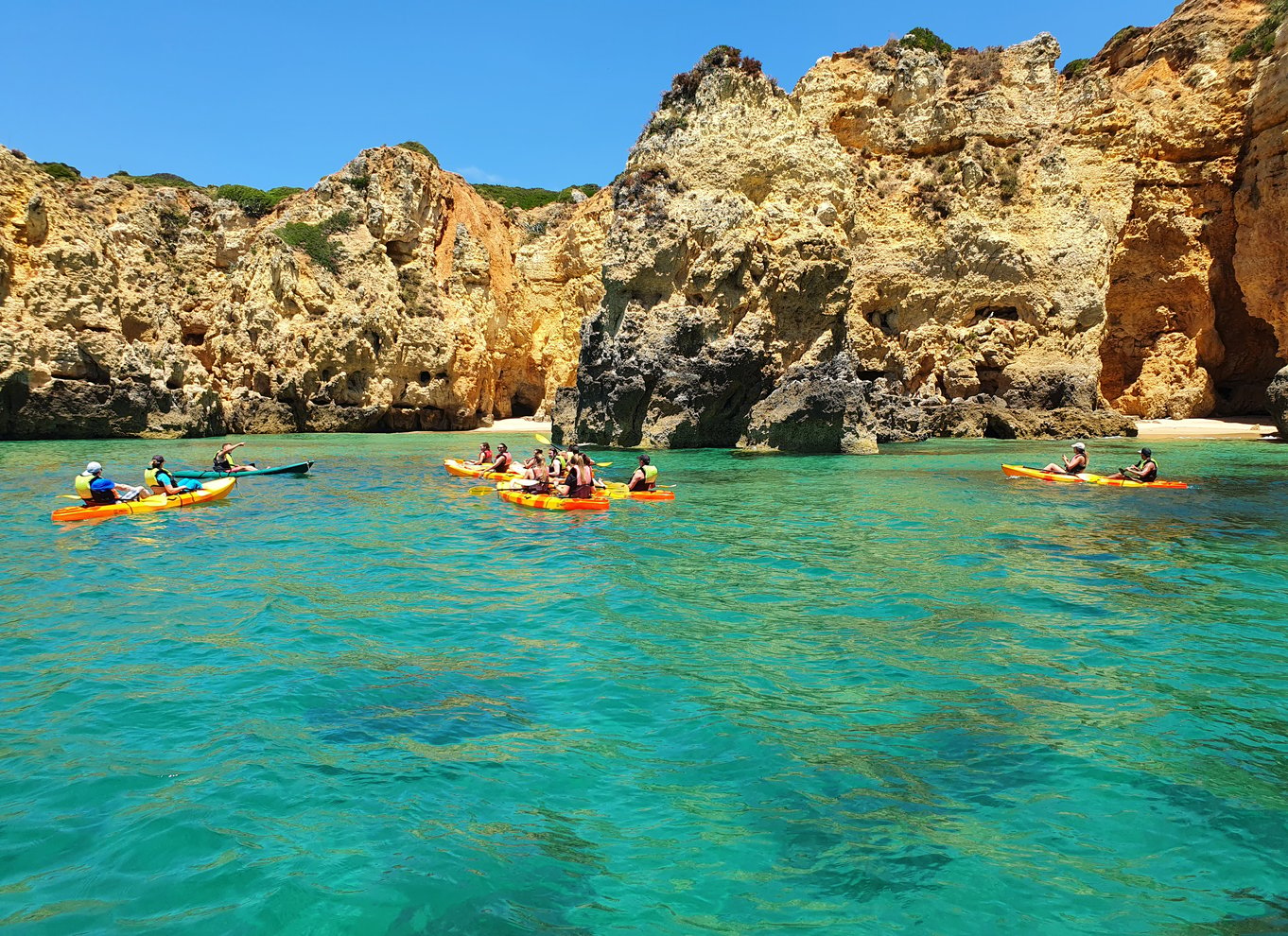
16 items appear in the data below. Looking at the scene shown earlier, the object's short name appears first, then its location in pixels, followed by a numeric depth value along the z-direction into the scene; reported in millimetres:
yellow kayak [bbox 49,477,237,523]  13680
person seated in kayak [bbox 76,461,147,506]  13812
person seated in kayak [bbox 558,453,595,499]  15805
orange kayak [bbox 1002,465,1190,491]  16906
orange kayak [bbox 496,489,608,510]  15594
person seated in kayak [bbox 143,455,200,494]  15766
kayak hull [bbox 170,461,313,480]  20812
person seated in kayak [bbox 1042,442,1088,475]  18078
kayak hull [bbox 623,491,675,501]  16388
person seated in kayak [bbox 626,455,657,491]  16500
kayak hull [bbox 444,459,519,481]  20706
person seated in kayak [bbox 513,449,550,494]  16484
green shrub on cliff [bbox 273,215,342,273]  40750
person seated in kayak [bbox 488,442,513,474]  19953
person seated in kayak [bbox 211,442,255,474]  19281
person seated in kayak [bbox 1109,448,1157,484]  17109
